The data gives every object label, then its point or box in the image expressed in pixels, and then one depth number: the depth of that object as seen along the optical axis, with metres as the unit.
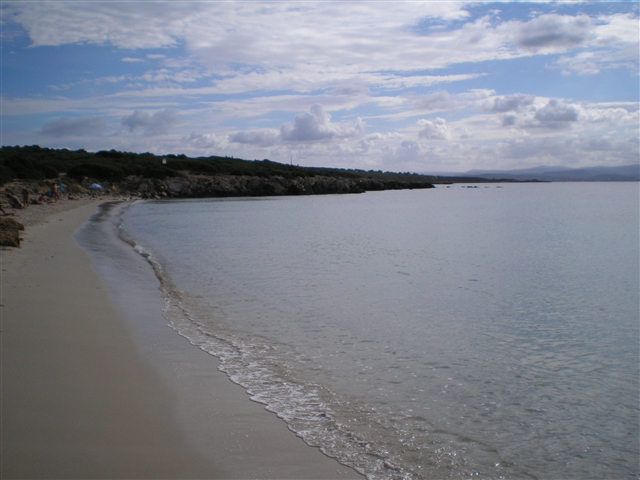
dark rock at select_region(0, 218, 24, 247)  11.54
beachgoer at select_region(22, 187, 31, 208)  25.93
